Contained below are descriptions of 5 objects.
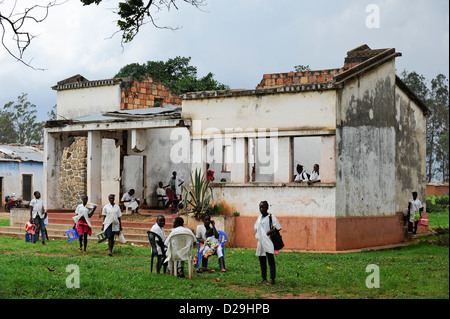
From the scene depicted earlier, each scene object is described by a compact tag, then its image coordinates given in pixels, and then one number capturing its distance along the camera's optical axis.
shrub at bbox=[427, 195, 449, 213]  33.16
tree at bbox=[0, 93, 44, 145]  62.51
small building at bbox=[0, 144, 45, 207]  36.28
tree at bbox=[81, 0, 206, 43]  11.02
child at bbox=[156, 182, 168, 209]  24.78
